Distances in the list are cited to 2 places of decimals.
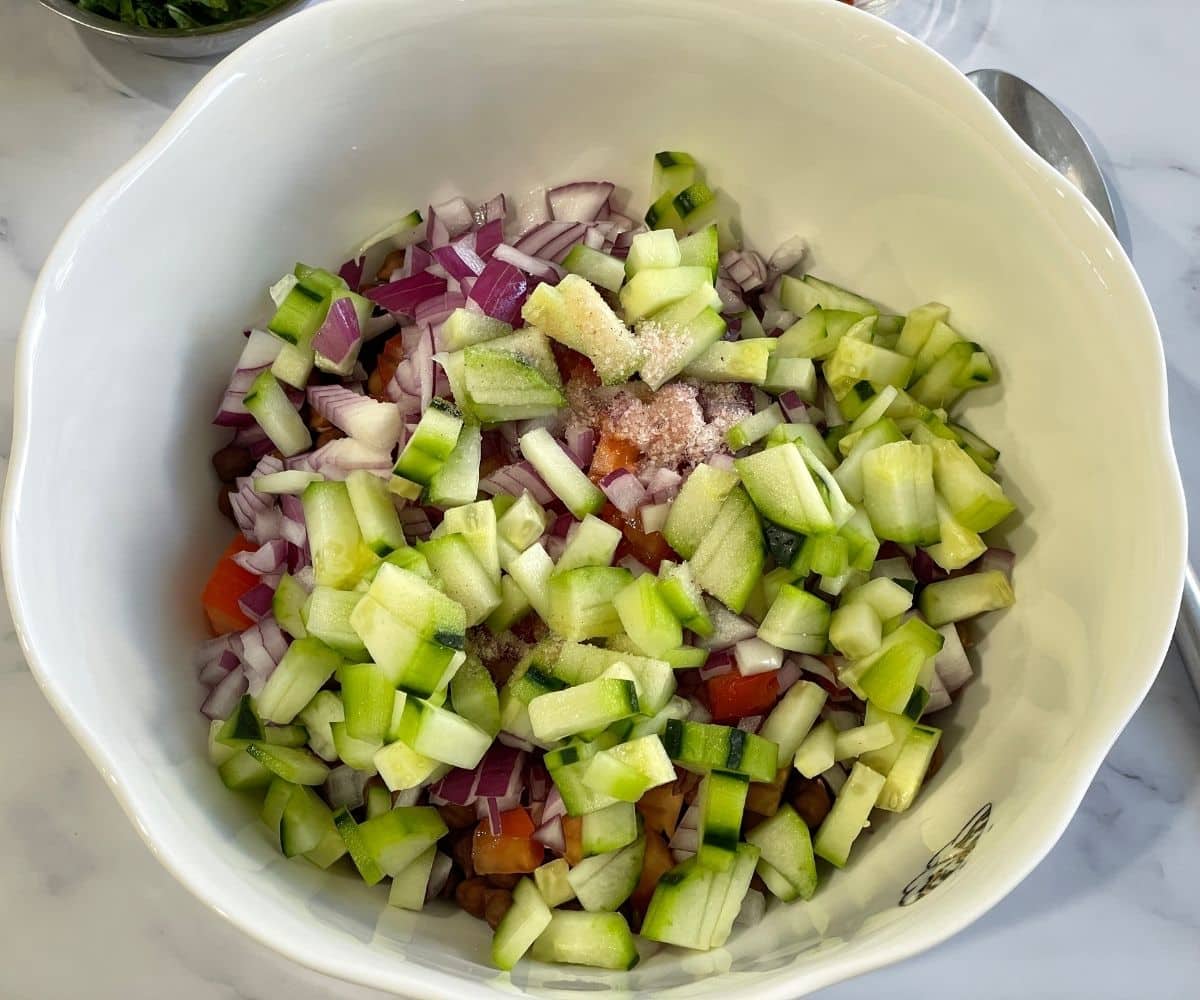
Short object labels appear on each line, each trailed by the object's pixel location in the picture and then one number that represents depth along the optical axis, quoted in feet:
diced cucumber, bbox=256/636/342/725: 0.84
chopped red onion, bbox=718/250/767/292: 0.99
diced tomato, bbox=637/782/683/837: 0.84
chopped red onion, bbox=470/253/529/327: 0.91
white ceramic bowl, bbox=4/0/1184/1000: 0.78
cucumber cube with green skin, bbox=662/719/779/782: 0.81
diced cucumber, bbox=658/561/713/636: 0.81
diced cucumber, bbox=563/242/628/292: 0.93
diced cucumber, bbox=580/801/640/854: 0.81
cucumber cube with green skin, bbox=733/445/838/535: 0.82
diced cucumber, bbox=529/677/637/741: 0.77
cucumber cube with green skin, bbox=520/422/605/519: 0.86
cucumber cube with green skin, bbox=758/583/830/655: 0.82
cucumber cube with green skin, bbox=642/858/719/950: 0.80
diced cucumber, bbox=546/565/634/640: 0.81
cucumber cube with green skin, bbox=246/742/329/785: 0.84
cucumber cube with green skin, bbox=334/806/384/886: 0.83
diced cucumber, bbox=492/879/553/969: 0.81
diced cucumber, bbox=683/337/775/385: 0.89
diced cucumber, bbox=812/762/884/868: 0.83
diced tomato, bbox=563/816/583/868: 0.82
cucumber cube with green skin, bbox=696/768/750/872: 0.80
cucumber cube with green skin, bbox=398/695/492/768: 0.77
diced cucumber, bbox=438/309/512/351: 0.88
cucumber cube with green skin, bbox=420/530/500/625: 0.81
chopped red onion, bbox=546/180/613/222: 1.00
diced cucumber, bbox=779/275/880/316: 0.97
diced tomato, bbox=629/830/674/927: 0.85
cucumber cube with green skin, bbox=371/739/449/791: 0.79
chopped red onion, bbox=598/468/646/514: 0.86
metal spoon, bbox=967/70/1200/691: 1.10
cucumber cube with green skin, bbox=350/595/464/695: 0.77
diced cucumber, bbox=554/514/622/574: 0.84
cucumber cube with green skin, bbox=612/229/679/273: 0.91
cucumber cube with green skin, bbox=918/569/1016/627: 0.87
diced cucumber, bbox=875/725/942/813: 0.83
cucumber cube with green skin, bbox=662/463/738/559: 0.84
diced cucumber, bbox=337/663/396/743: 0.79
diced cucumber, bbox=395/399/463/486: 0.84
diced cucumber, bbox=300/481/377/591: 0.85
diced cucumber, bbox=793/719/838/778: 0.83
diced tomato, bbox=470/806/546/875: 0.84
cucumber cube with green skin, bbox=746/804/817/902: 0.83
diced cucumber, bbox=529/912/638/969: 0.81
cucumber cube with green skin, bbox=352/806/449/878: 0.83
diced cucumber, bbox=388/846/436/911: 0.85
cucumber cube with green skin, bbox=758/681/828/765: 0.84
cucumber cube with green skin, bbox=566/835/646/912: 0.82
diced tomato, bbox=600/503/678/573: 0.87
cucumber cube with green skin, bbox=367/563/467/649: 0.78
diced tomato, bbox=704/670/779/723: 0.84
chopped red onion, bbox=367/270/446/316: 0.96
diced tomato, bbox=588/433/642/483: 0.88
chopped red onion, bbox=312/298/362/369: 0.93
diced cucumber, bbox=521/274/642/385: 0.87
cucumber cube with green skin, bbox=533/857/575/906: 0.83
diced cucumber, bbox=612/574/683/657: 0.80
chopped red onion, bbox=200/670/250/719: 0.90
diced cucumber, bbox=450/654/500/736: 0.82
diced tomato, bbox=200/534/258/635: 0.93
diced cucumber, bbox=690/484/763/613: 0.83
